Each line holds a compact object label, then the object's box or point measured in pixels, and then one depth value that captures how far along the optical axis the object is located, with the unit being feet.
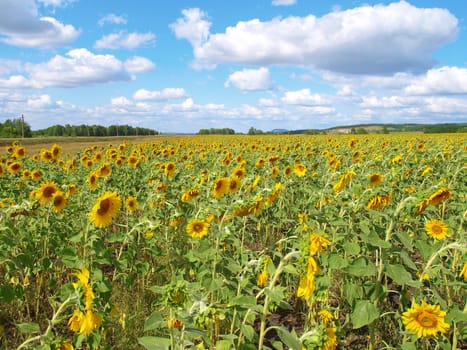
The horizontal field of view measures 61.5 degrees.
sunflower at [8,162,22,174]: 20.36
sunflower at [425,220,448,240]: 9.49
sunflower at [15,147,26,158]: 23.58
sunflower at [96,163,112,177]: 17.63
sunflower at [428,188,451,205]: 8.08
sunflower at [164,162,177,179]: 19.42
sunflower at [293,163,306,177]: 19.08
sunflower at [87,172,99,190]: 17.00
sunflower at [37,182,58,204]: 12.53
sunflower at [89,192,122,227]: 9.63
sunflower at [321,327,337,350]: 6.89
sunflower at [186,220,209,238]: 10.18
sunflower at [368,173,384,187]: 12.13
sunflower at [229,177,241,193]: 13.41
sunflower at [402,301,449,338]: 6.66
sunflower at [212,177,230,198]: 12.67
